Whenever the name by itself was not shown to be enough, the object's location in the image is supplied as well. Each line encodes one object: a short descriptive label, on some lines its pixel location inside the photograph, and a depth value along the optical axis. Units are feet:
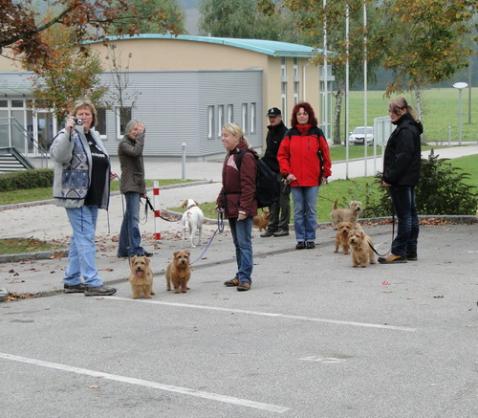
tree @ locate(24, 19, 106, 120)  134.62
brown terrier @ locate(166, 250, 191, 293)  39.40
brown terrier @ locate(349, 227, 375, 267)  45.09
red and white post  59.52
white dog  56.85
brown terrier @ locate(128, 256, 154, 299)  38.09
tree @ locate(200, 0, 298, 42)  275.18
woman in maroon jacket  39.19
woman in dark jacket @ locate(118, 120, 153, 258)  49.19
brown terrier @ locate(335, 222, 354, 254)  49.83
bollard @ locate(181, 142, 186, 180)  123.24
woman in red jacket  51.31
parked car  239.50
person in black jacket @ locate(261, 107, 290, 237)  56.75
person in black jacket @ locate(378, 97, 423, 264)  45.55
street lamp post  222.28
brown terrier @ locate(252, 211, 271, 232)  61.98
